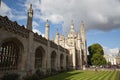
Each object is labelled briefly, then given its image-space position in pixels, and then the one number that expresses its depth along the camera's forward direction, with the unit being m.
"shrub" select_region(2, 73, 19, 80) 8.37
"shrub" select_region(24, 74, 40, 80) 10.37
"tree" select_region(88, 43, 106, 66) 31.76
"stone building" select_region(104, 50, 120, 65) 110.06
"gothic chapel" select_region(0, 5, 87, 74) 8.66
